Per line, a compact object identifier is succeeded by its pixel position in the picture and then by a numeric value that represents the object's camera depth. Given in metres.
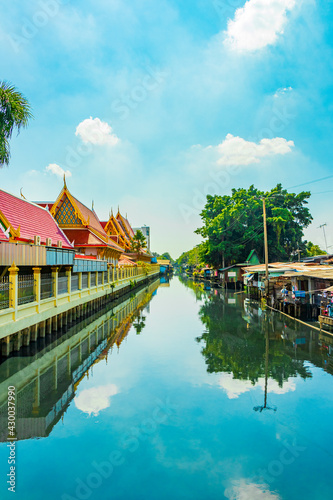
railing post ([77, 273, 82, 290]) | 16.17
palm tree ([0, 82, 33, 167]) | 13.29
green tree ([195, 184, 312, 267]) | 38.50
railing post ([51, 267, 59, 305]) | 12.25
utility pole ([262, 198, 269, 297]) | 19.91
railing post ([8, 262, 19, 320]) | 8.42
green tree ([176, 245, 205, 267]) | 88.14
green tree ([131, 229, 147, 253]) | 53.03
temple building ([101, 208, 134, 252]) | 47.31
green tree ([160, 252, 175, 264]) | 190.76
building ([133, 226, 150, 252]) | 106.25
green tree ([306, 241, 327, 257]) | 62.12
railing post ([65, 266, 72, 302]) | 14.16
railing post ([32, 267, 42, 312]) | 10.26
